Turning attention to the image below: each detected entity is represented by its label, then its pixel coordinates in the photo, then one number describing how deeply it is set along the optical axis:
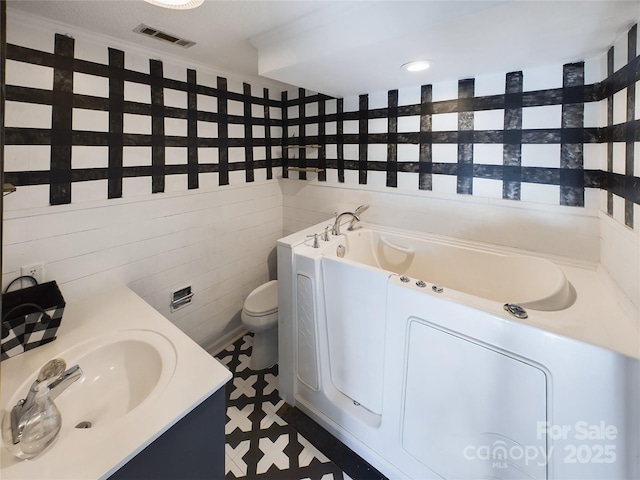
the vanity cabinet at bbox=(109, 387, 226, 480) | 0.90
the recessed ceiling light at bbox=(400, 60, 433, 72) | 1.65
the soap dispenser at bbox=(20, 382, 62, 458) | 0.83
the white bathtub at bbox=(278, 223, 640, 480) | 1.05
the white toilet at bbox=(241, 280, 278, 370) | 2.20
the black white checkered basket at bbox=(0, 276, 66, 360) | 1.19
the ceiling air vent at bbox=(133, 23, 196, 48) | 1.57
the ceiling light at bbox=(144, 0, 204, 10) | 1.07
